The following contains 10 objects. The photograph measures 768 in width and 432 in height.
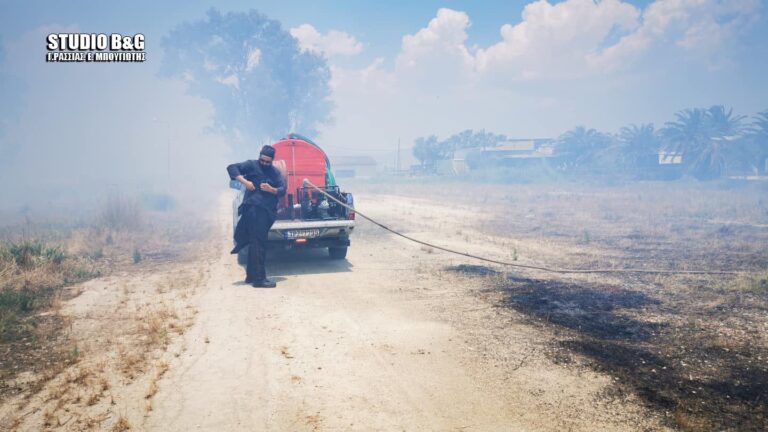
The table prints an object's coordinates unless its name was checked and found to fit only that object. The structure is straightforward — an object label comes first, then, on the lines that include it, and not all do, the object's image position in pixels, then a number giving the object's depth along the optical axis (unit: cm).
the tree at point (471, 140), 7606
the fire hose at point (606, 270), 848
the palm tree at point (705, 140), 4334
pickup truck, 871
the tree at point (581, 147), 5641
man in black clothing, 773
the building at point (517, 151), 6725
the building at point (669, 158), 4734
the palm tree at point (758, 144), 4300
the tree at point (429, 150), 7250
